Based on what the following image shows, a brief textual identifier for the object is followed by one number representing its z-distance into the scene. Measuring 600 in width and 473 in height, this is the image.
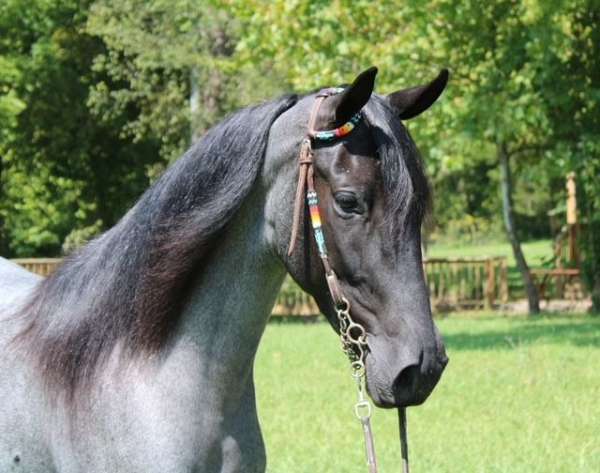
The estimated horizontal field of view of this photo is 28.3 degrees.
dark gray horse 3.33
